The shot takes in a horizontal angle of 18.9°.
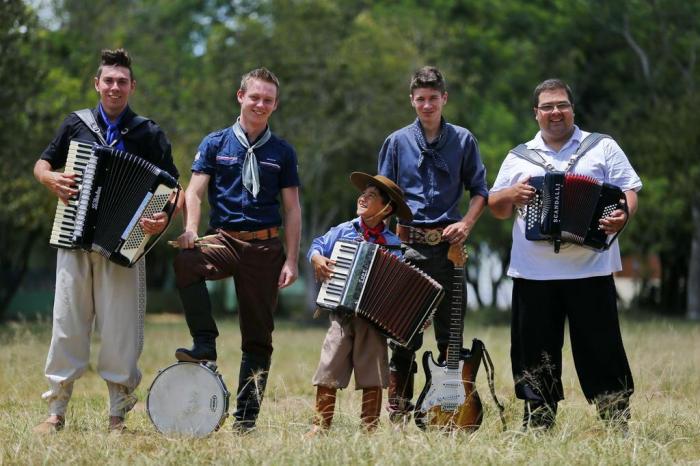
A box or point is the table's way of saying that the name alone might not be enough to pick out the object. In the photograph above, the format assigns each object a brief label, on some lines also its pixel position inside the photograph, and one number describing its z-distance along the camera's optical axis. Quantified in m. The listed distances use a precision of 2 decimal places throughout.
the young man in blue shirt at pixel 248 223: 14.11
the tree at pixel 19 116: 41.23
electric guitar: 14.25
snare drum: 13.28
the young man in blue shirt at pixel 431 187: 14.64
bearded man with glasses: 14.28
